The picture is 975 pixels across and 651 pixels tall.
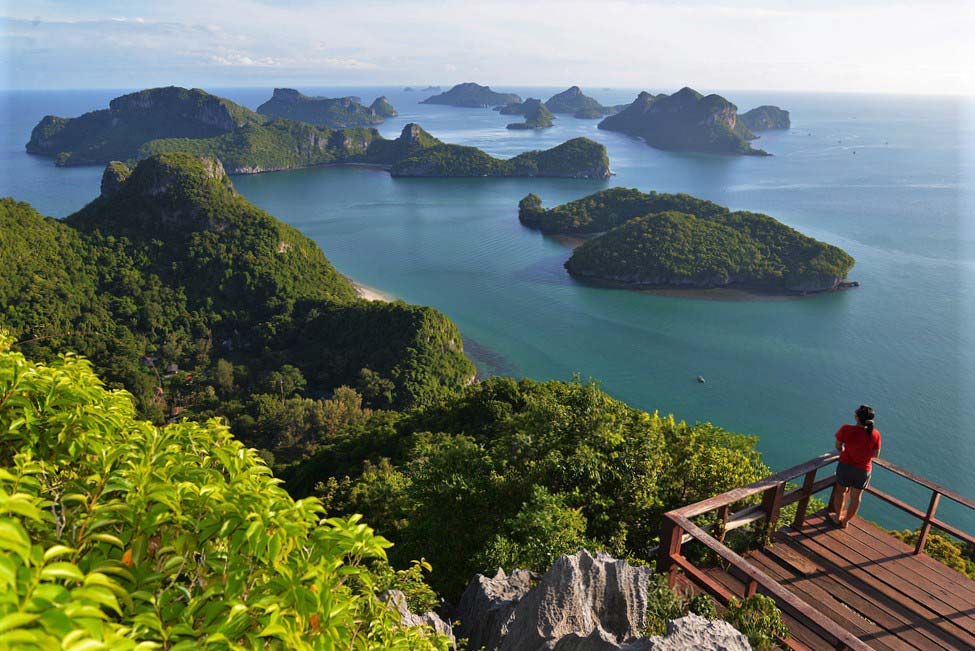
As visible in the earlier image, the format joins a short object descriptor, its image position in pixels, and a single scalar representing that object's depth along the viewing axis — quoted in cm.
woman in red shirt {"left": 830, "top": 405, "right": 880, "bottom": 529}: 598
